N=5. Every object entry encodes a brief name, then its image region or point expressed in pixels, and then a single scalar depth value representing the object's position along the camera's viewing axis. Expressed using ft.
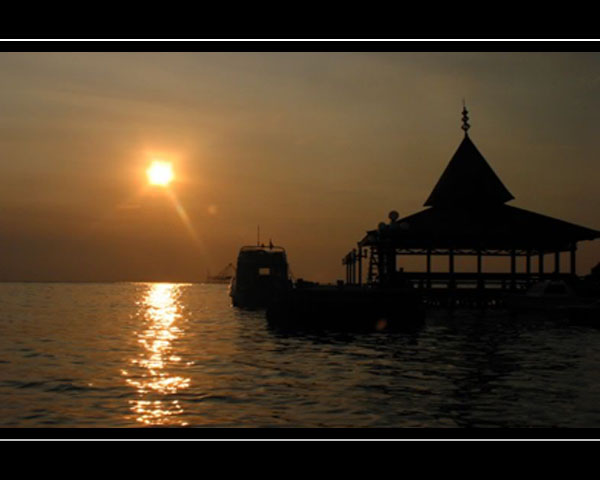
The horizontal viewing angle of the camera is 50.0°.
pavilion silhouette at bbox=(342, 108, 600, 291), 141.79
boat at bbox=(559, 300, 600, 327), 112.06
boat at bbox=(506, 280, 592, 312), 129.08
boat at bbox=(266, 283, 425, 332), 114.42
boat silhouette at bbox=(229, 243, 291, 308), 199.11
